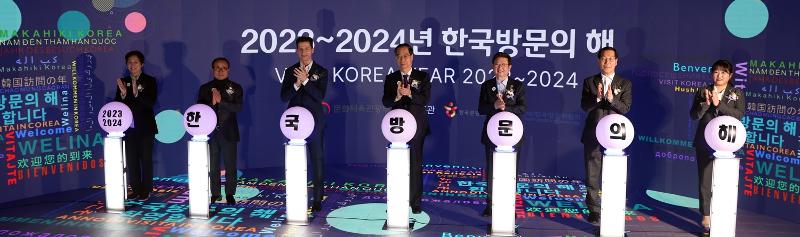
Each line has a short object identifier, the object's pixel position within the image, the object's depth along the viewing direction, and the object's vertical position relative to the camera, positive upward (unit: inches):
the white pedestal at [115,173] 239.1 -26.7
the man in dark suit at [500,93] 232.7 -0.5
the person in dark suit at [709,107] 217.0 -4.8
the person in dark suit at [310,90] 243.1 +0.5
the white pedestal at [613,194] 208.7 -29.4
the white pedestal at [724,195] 202.7 -28.8
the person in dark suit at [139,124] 256.8 -11.4
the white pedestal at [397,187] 217.9 -28.4
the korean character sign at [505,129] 211.2 -10.8
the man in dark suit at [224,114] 251.1 -7.6
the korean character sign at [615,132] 205.5 -11.3
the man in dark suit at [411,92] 235.3 -0.3
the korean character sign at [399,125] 216.8 -9.9
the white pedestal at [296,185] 224.5 -28.7
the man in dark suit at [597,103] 226.8 -3.7
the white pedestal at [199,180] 232.8 -28.0
